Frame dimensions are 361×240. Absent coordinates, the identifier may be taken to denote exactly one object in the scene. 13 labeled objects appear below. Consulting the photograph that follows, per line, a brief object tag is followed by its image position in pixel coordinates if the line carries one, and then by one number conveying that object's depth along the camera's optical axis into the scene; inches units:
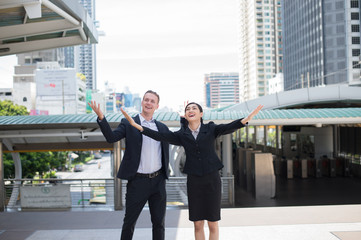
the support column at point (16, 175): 320.5
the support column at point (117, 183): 313.6
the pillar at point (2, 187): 315.9
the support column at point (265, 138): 946.7
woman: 154.3
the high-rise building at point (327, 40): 2810.0
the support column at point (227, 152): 386.5
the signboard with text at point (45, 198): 315.3
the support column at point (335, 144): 709.3
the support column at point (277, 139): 944.1
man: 159.6
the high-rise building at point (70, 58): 7401.6
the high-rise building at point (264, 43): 4562.3
